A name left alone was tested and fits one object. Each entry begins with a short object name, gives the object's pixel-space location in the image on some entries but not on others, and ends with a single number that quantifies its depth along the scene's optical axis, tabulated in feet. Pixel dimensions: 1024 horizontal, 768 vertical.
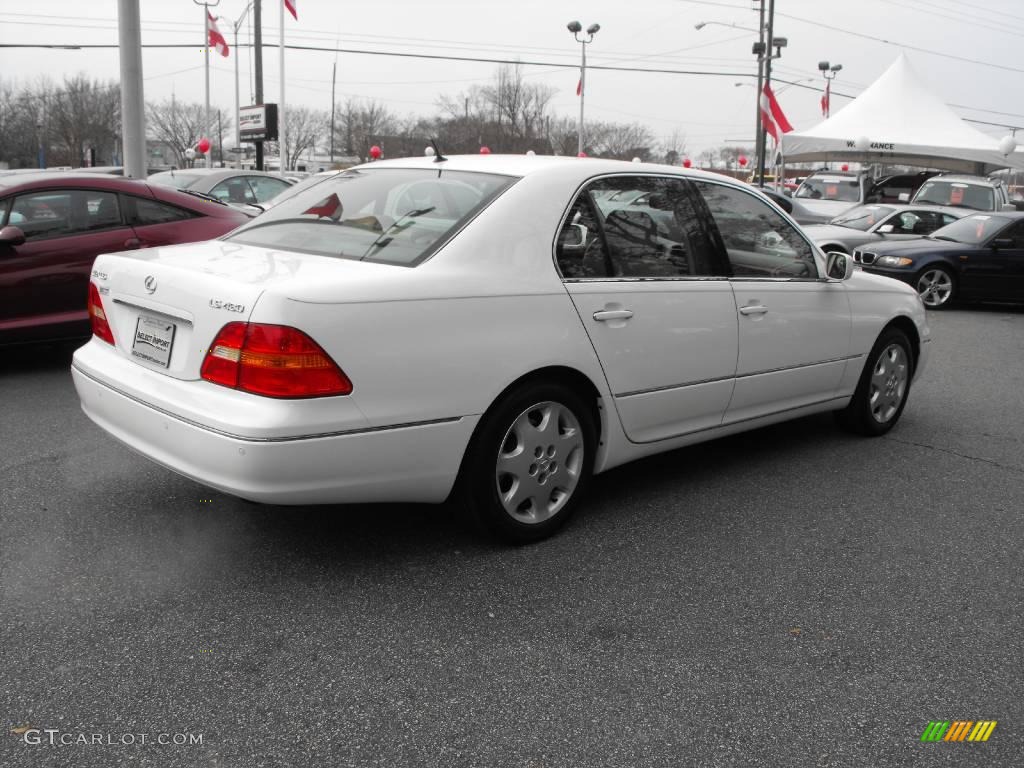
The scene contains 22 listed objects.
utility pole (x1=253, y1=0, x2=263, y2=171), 101.50
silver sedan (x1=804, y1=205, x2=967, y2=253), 47.91
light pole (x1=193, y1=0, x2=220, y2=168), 112.53
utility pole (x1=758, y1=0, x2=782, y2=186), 105.58
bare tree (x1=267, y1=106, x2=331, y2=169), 246.68
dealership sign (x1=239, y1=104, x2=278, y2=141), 87.97
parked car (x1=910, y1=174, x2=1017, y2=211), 62.80
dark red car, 21.94
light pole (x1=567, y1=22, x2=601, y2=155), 118.04
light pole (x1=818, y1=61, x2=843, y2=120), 141.69
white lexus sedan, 10.40
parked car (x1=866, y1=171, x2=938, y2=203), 81.15
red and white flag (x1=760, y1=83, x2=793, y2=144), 77.41
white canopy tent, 78.43
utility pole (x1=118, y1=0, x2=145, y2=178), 37.60
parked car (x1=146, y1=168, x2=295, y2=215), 39.93
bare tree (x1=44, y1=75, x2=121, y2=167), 199.45
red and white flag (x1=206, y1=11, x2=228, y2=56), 95.25
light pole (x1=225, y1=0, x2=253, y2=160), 103.12
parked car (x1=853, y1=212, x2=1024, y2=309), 42.16
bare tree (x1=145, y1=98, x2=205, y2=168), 228.84
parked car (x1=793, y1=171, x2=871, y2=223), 75.20
